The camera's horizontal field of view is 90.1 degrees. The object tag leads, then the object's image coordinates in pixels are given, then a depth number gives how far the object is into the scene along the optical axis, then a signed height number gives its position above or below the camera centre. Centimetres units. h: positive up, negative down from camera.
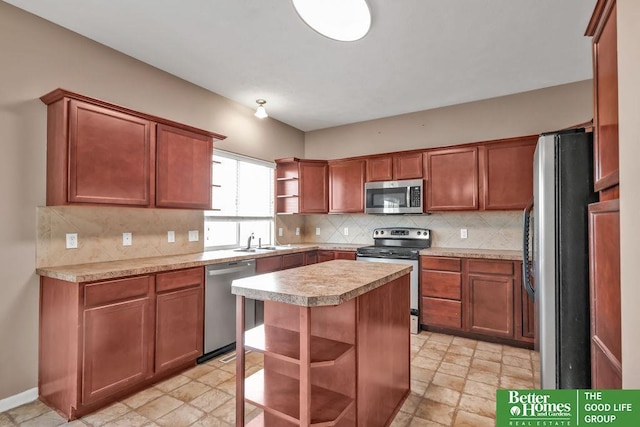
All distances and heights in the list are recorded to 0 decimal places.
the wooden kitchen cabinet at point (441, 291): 347 -81
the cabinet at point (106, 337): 205 -84
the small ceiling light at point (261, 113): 351 +116
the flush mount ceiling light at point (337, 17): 224 +148
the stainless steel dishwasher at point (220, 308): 286 -82
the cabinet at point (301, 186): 463 +48
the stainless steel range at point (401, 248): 365 -38
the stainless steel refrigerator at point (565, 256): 153 -19
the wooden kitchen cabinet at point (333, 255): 412 -48
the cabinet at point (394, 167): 402 +67
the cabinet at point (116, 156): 222 +50
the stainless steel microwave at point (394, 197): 395 +28
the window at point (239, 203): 374 +21
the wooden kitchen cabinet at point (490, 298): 322 -83
